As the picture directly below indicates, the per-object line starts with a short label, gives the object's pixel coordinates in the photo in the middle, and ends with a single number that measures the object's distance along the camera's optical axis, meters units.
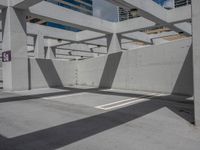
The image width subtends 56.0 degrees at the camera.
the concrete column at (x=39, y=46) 14.70
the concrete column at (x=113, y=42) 14.10
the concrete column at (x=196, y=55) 3.66
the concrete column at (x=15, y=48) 9.45
